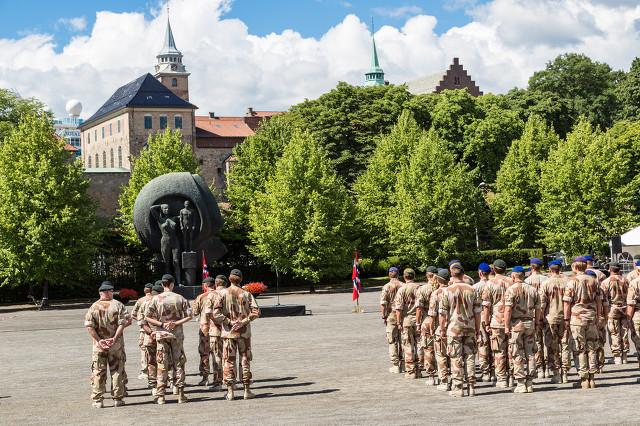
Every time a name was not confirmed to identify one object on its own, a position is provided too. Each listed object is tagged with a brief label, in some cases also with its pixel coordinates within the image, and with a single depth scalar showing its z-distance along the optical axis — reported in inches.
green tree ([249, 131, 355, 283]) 1991.9
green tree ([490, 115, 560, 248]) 2255.2
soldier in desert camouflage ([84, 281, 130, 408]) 569.9
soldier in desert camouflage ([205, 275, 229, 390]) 607.9
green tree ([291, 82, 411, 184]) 2795.3
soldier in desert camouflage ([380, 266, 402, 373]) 674.8
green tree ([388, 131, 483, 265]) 2118.6
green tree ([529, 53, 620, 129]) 3260.3
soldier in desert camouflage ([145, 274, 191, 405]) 583.8
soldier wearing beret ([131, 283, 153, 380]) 608.4
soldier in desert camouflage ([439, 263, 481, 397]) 567.5
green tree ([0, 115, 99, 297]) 1771.7
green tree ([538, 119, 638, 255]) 2064.5
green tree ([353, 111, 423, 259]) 2221.9
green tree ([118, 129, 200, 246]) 2272.4
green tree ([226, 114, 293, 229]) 2326.5
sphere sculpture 1599.4
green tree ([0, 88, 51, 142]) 3043.8
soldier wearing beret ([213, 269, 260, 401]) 585.9
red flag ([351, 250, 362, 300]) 1310.3
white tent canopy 1493.2
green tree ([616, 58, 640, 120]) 2839.6
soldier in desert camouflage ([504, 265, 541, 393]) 578.6
